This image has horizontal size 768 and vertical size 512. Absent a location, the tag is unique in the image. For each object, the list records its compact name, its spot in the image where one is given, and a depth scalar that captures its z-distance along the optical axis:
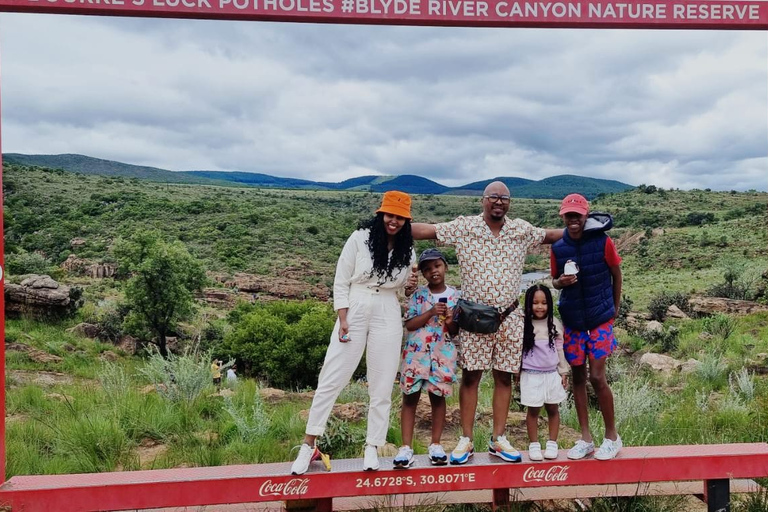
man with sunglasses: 3.76
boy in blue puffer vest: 3.77
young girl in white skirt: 3.87
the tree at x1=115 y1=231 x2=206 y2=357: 22.44
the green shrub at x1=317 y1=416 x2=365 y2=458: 4.71
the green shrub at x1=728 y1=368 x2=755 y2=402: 6.70
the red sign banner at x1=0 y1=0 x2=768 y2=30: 3.70
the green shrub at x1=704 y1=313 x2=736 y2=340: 13.51
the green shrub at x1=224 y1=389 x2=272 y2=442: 5.06
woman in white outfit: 3.66
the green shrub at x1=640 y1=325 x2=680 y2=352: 14.29
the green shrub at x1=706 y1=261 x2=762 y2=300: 21.95
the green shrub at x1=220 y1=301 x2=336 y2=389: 18.12
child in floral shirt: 3.74
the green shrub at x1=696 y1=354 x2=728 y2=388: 8.35
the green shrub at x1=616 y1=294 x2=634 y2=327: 18.47
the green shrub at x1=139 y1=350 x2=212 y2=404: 5.99
